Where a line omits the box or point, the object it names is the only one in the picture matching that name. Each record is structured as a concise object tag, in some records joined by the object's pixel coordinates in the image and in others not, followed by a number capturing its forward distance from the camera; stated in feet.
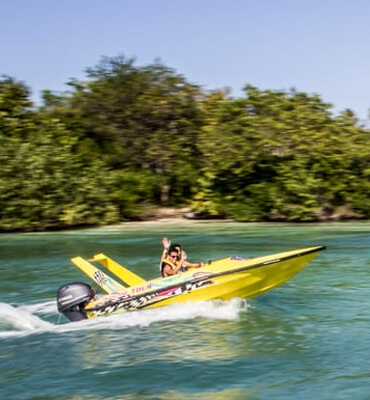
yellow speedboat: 39.86
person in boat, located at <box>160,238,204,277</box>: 41.37
